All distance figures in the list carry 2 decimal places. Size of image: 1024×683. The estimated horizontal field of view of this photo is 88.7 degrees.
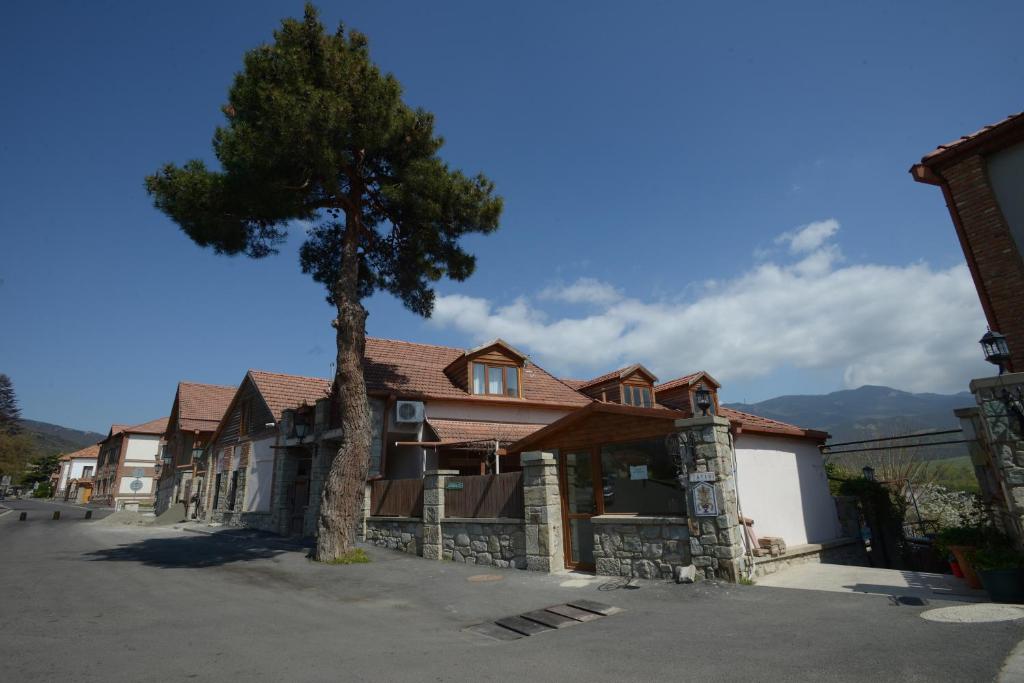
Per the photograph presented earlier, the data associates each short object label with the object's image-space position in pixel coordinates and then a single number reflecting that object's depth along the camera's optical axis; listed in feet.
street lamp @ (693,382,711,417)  32.65
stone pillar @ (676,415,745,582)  30.60
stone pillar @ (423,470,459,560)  46.34
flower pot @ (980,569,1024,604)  23.85
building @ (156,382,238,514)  107.86
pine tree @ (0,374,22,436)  289.51
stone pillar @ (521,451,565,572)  38.29
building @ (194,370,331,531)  78.69
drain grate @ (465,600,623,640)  24.02
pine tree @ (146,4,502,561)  44.93
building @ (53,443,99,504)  233.35
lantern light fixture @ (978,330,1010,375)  28.12
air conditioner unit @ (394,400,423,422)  61.40
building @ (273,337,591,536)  62.39
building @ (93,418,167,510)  165.58
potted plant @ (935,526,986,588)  27.50
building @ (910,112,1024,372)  30.35
